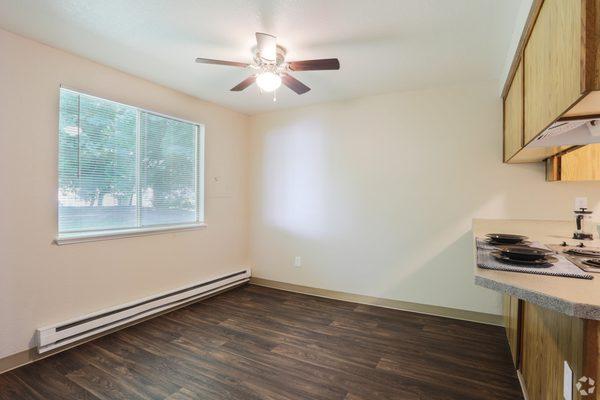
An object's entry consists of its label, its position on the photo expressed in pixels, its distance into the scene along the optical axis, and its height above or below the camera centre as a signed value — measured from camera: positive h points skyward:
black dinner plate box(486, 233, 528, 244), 2.10 -0.28
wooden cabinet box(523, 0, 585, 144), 1.00 +0.57
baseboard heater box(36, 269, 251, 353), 2.30 -1.09
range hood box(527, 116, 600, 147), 1.32 +0.34
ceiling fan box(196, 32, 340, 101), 2.03 +0.99
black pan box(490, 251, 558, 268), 1.41 -0.31
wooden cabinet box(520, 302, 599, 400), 0.94 -0.62
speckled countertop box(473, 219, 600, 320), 0.90 -0.33
